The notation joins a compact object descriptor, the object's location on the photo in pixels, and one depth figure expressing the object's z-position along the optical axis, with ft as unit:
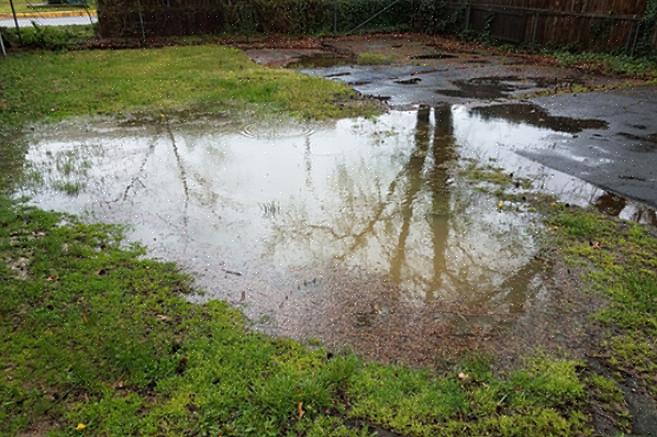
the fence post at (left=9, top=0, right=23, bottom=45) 50.55
